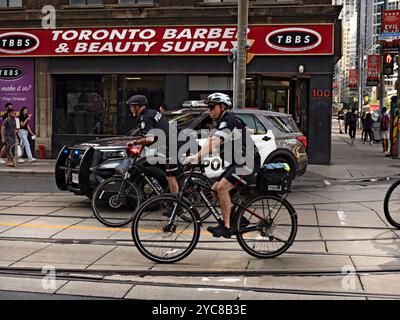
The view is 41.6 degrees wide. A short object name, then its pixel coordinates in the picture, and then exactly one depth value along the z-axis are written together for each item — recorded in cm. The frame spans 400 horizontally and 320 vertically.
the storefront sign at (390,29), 1827
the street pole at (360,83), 4732
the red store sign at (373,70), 3231
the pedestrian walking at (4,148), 1555
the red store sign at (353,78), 5334
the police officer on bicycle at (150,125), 756
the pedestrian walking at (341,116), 4461
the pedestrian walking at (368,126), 2722
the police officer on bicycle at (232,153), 587
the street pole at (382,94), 2766
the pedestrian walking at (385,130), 2026
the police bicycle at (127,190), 776
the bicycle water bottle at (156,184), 793
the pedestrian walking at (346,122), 3463
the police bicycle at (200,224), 597
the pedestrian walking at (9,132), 1531
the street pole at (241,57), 1316
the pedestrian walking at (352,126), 3003
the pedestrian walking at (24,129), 1650
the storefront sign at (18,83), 1817
